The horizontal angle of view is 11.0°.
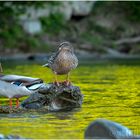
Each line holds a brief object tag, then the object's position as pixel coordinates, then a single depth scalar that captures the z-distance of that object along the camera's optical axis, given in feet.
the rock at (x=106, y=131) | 32.08
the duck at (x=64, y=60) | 48.16
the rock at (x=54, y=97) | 48.29
